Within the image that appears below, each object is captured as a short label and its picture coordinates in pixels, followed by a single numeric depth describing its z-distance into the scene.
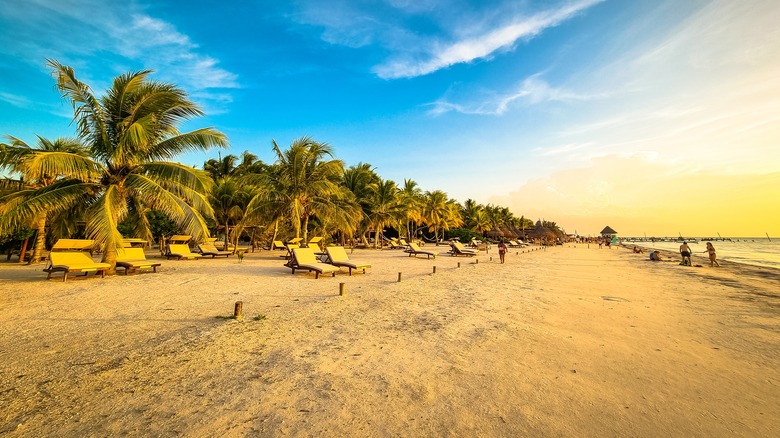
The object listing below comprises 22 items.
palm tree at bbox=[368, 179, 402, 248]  29.34
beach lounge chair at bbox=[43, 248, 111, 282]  9.27
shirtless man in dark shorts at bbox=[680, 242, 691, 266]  20.03
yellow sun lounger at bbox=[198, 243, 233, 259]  17.44
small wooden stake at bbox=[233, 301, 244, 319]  5.55
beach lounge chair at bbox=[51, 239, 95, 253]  11.49
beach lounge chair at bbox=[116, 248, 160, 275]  10.82
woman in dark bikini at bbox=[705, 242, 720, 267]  19.83
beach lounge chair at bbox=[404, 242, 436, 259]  20.67
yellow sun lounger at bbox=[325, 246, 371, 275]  11.86
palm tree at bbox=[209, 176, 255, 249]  20.67
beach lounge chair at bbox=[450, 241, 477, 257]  23.05
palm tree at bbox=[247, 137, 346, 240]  18.16
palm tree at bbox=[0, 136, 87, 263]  8.48
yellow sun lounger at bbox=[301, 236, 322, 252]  22.27
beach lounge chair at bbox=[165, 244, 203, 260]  15.94
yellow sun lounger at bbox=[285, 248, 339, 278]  10.82
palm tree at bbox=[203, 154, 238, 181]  30.48
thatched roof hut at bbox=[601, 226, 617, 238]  71.72
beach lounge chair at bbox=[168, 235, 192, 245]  18.86
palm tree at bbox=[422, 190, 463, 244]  42.50
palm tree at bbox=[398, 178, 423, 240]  32.31
